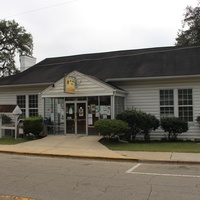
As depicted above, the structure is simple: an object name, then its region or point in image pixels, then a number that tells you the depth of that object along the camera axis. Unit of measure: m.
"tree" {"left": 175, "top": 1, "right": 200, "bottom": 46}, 36.44
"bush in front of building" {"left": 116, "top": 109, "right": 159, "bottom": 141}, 16.08
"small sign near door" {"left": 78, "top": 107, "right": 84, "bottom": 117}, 18.22
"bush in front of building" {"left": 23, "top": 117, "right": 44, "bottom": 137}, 17.77
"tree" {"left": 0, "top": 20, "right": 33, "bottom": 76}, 42.44
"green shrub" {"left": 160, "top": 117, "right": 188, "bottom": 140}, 16.27
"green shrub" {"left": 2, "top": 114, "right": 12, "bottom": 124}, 22.25
